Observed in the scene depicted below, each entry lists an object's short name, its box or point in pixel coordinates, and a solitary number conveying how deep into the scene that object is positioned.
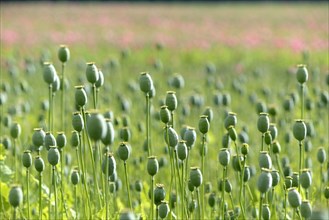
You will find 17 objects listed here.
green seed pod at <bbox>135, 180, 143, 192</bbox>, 5.78
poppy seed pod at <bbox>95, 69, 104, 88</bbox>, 4.86
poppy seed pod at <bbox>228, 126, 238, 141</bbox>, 4.91
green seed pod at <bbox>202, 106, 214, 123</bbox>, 5.79
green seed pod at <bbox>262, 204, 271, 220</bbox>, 4.59
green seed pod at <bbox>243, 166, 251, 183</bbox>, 5.05
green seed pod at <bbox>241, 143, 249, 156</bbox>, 4.56
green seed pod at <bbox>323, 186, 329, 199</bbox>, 4.74
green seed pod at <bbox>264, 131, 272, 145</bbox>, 5.02
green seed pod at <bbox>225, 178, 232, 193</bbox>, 5.11
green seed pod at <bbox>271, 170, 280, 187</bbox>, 4.41
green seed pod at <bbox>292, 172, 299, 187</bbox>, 4.82
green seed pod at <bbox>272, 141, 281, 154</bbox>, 5.49
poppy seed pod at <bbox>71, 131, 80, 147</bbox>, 4.82
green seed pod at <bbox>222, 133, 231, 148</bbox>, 5.23
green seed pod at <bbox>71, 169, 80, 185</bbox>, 4.92
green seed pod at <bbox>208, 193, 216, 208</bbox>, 5.27
